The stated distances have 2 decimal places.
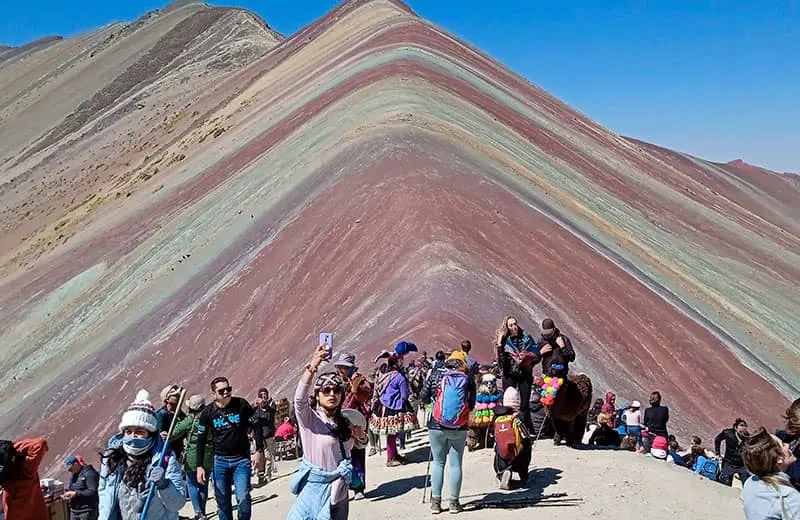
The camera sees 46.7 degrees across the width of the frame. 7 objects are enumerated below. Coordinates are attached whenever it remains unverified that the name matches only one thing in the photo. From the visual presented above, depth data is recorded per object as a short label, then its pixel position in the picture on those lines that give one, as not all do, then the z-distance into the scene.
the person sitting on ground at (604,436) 11.32
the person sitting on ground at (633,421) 13.30
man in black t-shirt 8.23
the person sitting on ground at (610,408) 13.32
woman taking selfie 6.17
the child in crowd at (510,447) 9.05
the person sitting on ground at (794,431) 6.11
